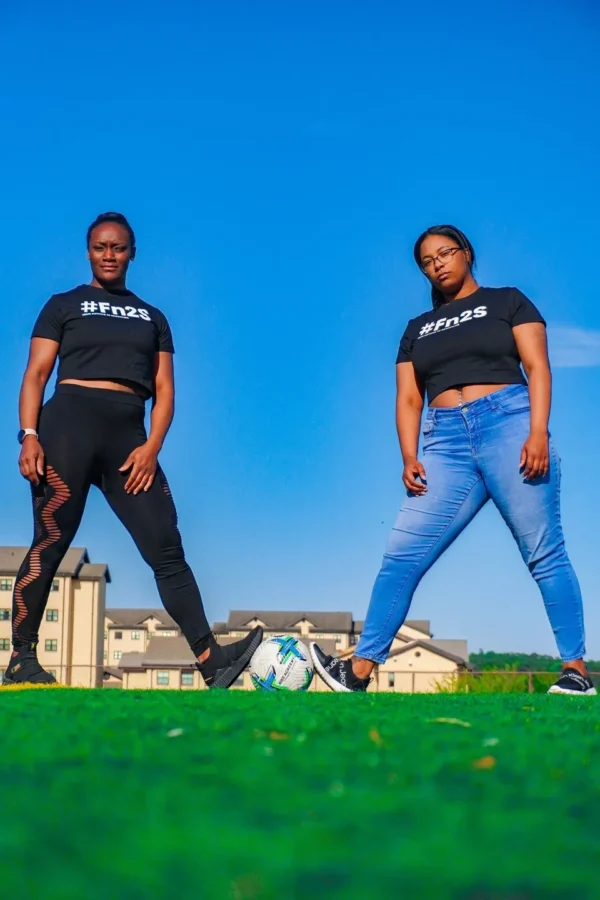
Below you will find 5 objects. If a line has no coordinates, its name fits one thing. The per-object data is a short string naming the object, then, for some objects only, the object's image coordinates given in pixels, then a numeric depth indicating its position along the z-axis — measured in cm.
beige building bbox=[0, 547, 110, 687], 7256
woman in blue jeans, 529
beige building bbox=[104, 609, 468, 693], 7444
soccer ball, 570
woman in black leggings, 563
